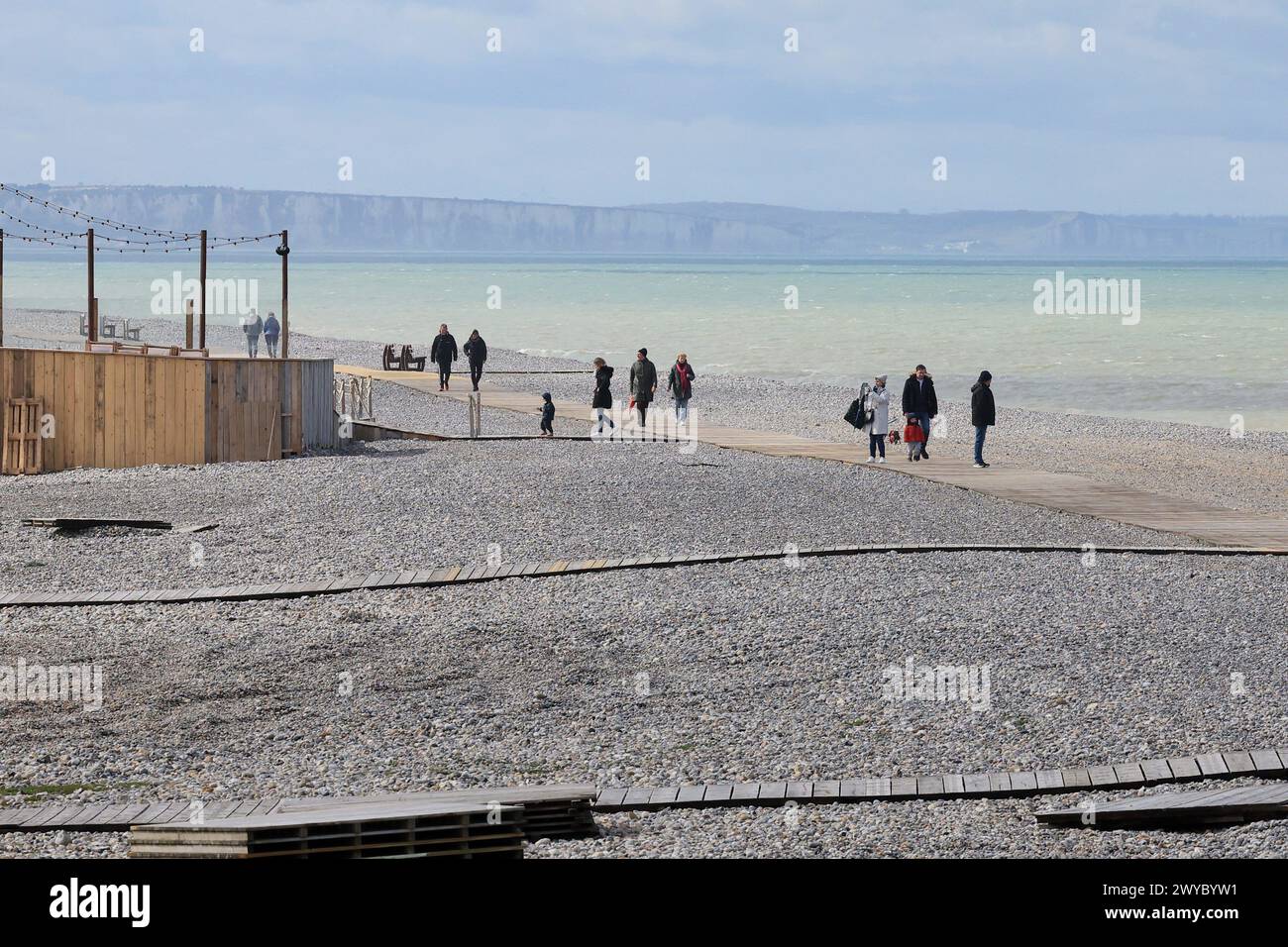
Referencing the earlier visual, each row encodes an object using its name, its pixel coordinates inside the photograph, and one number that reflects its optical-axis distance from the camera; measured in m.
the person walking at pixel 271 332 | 42.79
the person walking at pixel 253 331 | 42.15
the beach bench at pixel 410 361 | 44.62
